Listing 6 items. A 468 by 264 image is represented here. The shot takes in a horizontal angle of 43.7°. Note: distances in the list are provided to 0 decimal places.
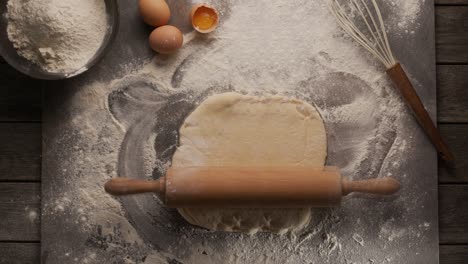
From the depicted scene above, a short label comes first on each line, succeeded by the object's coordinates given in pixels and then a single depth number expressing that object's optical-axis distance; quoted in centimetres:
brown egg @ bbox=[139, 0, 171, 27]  125
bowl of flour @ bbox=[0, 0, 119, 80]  120
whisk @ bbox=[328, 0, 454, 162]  129
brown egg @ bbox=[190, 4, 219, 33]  128
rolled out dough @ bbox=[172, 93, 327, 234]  126
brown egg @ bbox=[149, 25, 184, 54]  125
